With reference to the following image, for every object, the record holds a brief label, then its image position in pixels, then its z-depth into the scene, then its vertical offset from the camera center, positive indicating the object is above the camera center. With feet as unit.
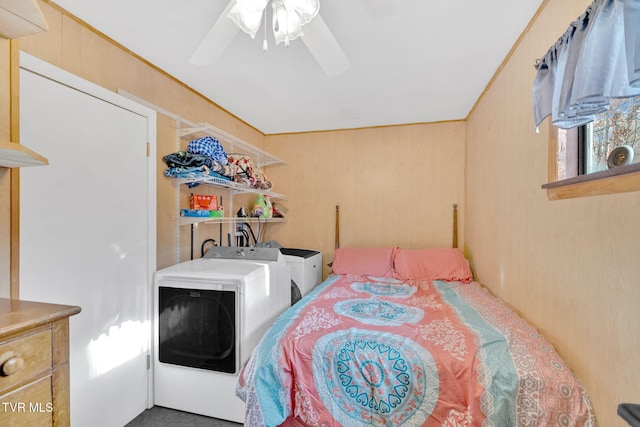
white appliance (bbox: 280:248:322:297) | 8.72 -1.77
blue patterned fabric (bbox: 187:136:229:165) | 6.48 +1.59
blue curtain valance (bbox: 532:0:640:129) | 2.32 +1.46
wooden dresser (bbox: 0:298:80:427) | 2.27 -1.34
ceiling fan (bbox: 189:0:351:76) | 3.54 +2.69
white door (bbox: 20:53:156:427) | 4.00 -0.23
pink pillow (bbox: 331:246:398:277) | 8.89 -1.60
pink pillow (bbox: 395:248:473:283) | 8.23 -1.61
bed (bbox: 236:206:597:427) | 3.43 -2.21
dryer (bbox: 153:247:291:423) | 5.38 -2.44
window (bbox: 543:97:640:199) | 2.83 +0.76
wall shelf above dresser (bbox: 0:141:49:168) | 2.92 +0.67
